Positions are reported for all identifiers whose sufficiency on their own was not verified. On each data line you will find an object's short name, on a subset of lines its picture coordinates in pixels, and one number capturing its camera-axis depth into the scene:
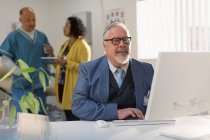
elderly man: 1.88
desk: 1.38
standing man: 2.88
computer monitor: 1.40
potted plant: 1.18
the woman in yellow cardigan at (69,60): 3.21
